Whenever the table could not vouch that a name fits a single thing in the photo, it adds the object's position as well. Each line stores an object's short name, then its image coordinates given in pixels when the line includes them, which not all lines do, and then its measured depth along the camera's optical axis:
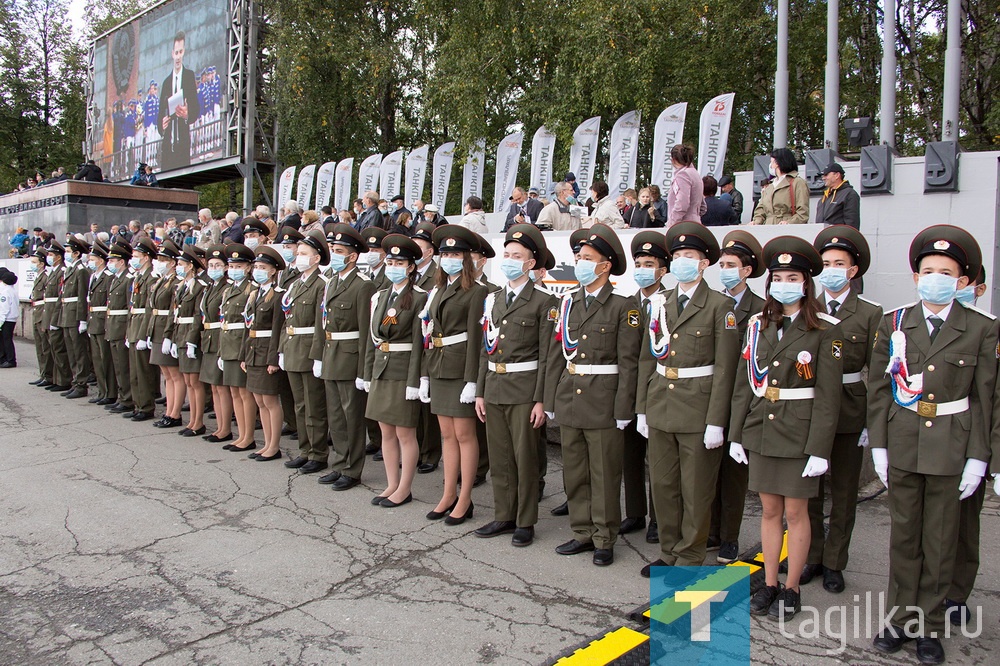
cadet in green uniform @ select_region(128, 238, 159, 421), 9.75
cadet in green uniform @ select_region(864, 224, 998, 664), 3.79
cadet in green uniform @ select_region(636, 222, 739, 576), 4.57
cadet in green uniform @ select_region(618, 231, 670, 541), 5.12
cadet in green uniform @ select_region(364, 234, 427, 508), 6.23
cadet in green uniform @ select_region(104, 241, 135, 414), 10.31
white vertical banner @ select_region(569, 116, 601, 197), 17.81
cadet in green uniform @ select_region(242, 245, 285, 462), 7.71
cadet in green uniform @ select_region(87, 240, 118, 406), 10.76
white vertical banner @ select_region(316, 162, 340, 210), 21.03
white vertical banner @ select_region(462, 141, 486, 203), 20.34
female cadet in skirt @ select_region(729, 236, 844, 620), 4.18
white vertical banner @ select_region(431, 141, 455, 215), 20.84
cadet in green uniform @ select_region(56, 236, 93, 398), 11.49
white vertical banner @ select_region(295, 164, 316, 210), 22.34
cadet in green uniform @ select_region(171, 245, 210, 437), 8.70
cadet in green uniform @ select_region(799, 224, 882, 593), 4.55
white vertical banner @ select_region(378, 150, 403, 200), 20.17
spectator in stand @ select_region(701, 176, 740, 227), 8.96
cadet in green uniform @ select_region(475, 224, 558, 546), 5.44
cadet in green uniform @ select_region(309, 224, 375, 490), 6.85
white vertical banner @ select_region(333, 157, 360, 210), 21.28
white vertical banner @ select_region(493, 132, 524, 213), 18.61
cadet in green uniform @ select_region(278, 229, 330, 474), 7.28
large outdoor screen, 25.78
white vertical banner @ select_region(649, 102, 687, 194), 14.64
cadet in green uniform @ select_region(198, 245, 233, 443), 8.36
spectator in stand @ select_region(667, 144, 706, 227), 7.94
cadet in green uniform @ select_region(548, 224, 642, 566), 5.05
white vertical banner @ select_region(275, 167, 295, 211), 22.78
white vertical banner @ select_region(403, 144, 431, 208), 20.73
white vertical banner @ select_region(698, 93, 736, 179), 13.80
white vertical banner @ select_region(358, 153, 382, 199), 21.27
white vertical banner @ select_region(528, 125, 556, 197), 18.30
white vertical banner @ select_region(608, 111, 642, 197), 16.66
